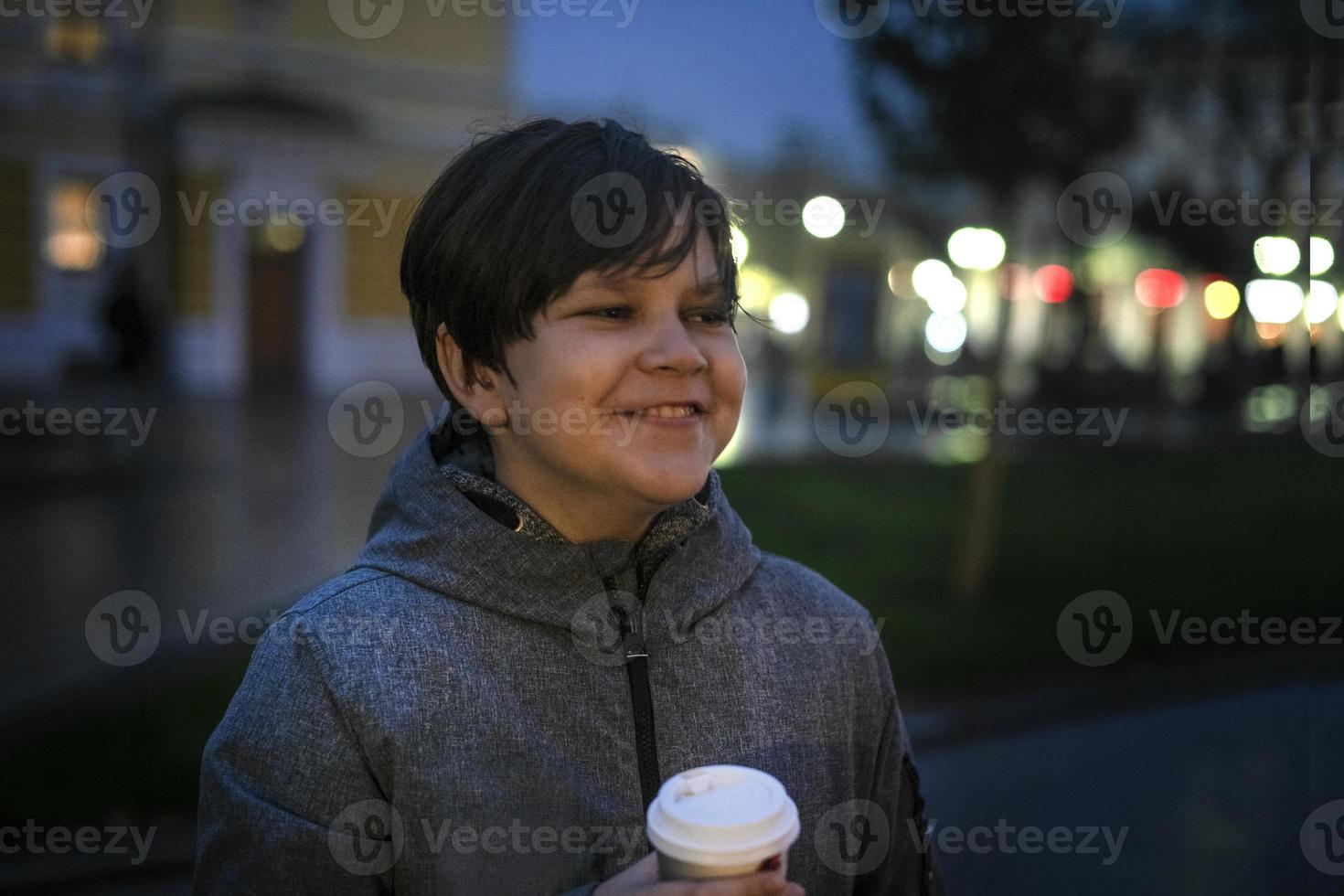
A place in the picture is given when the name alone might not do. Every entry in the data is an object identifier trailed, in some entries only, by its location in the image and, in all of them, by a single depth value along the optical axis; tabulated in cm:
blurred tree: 761
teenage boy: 156
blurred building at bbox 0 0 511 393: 1950
